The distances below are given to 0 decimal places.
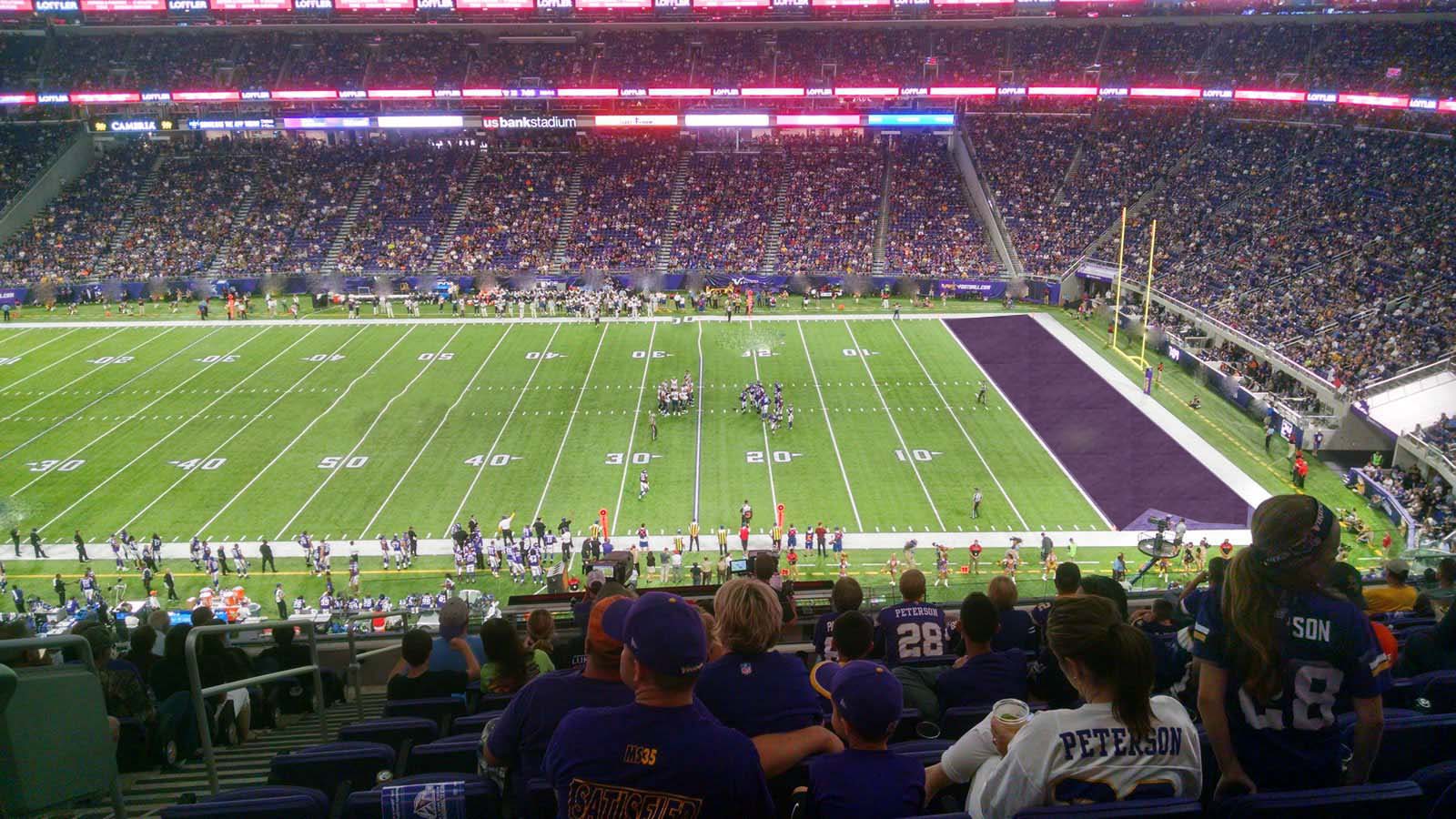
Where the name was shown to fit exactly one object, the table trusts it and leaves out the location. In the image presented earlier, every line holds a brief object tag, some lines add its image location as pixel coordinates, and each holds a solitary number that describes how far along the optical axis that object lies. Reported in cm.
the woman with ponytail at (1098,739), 379
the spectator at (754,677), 451
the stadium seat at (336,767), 531
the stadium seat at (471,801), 447
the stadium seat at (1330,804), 363
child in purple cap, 391
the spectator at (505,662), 663
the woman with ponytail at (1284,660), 416
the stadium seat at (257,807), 438
